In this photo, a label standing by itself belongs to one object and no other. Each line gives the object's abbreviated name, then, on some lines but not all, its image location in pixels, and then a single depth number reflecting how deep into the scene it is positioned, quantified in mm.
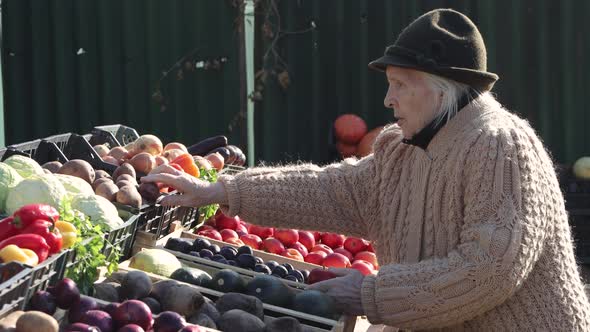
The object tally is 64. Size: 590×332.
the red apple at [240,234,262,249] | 9637
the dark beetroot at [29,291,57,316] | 5309
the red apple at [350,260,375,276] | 9280
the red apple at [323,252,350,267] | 9336
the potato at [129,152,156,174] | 9320
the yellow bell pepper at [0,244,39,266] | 5461
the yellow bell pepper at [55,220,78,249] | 6016
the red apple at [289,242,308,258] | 9738
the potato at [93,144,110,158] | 10031
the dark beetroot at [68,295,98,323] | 5406
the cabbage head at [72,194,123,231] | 6883
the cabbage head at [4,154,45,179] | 7796
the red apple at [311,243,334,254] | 9875
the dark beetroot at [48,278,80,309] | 5418
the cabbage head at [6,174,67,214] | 6902
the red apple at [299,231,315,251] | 10109
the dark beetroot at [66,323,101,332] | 5109
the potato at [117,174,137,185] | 8461
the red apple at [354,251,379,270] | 9766
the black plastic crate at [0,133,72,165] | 9133
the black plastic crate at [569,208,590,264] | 15078
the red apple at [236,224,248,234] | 9891
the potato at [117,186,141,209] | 7664
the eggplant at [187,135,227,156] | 11289
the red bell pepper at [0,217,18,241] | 5973
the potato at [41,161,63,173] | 8586
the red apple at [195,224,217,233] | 9527
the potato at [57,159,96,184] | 8258
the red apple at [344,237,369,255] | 10156
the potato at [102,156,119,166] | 9545
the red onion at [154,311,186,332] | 5488
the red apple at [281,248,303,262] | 9312
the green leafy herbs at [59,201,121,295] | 6042
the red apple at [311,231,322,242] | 10545
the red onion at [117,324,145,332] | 5255
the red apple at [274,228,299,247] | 9914
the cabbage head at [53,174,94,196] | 7559
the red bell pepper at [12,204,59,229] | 5930
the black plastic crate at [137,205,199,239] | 7891
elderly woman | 5898
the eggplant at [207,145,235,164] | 11109
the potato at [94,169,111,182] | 8516
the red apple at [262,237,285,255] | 9539
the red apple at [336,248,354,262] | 9844
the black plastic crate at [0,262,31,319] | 4980
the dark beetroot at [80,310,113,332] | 5289
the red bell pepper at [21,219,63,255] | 5766
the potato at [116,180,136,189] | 8155
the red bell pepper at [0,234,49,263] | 5637
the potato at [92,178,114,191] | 8125
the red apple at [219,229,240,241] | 9318
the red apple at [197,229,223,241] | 9062
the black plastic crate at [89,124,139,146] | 10937
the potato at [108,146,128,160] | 9961
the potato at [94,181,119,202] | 7828
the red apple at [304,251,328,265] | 9445
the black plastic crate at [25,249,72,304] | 5387
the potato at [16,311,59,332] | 4859
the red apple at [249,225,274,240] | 10164
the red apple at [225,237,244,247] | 9164
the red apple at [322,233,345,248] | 10430
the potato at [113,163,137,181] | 8836
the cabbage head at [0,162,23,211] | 7285
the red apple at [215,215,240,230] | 9820
